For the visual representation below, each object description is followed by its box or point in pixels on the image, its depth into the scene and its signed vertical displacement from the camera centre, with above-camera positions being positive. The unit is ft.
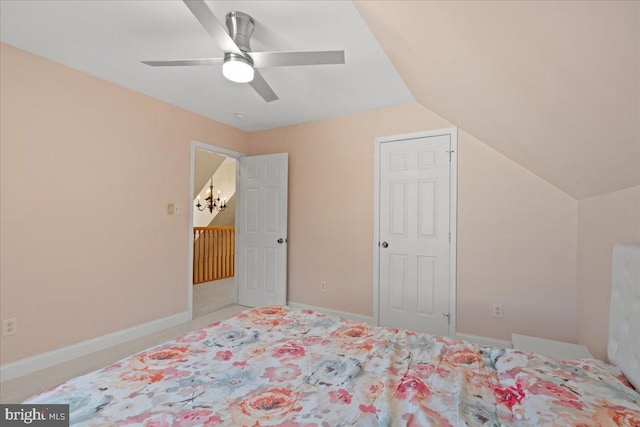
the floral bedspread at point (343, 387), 3.07 -2.20
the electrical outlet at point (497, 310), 8.80 -2.84
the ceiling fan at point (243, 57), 5.38 +3.09
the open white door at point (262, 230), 12.54 -0.78
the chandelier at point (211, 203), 22.68 +0.74
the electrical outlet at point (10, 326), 7.13 -2.91
